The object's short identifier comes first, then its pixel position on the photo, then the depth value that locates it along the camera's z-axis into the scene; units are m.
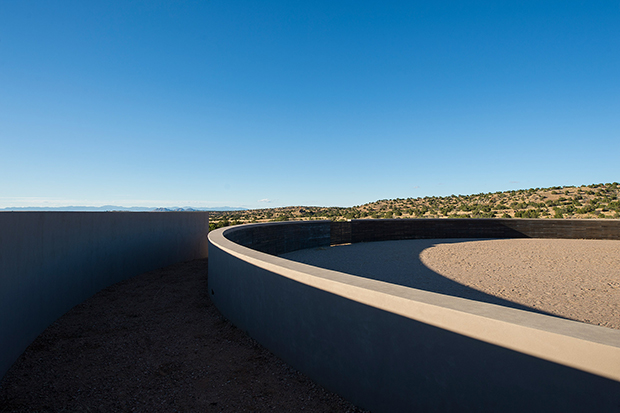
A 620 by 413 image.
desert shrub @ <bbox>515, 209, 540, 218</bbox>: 31.38
